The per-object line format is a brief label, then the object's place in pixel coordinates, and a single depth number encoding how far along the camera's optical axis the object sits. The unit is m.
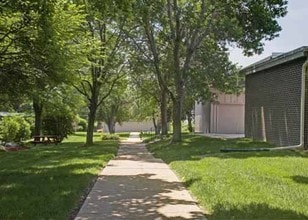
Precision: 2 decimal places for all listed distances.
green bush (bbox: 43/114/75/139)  36.88
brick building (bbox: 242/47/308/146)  18.23
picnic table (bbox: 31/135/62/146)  29.30
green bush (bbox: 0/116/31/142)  29.44
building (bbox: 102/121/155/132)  79.60
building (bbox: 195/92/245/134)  40.47
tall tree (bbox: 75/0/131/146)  27.73
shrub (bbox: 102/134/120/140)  40.81
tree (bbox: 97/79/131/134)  56.66
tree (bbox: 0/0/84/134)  12.22
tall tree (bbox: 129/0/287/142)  22.36
